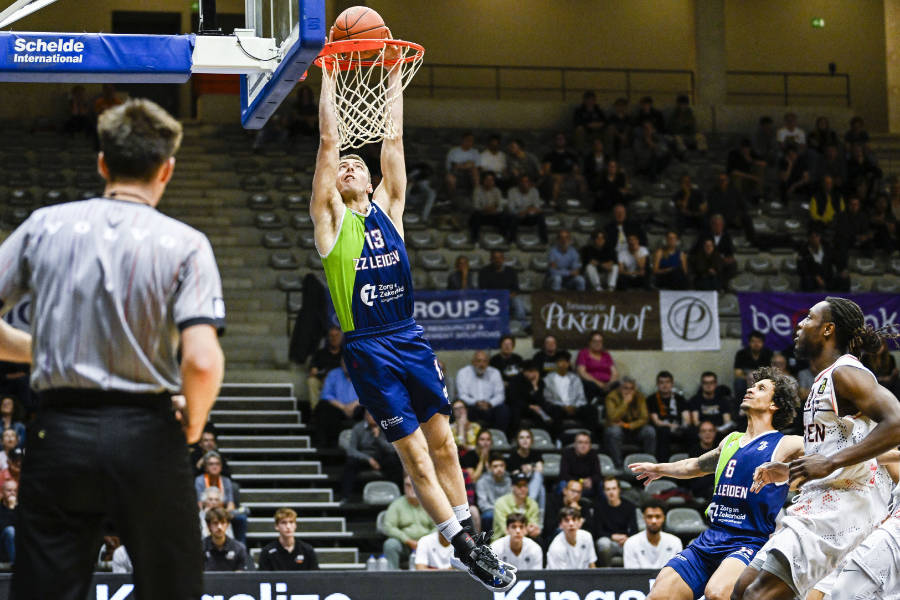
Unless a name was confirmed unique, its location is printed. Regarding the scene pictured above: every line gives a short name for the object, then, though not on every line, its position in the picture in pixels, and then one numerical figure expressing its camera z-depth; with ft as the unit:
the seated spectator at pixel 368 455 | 45.19
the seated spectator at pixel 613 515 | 41.39
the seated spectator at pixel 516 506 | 40.98
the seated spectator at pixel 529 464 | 42.68
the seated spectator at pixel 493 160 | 65.16
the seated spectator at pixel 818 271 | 58.34
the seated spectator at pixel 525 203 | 62.23
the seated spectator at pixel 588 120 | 69.10
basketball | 24.17
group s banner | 53.11
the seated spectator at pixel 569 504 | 40.63
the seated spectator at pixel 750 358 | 52.60
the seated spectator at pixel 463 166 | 63.46
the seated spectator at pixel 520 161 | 65.72
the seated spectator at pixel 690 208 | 62.85
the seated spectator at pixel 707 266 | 57.16
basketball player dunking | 21.97
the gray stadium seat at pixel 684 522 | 42.73
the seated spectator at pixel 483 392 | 48.70
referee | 12.08
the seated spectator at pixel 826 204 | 65.26
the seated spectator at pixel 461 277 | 55.16
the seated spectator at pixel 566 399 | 49.55
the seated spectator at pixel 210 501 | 38.73
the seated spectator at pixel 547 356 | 51.47
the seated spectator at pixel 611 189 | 64.23
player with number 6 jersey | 24.43
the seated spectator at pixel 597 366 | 51.83
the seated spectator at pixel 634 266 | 56.39
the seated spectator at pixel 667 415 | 48.73
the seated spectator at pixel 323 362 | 50.31
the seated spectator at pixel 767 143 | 71.56
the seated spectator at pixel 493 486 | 42.42
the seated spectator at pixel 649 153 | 68.28
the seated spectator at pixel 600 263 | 56.54
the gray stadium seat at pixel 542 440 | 47.34
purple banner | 55.62
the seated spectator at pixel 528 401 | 49.34
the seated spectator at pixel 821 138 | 69.62
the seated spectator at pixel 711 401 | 48.98
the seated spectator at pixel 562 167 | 66.13
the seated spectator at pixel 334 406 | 48.34
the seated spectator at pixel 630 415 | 48.62
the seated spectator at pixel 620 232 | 58.75
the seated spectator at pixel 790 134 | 70.38
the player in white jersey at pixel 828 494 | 20.23
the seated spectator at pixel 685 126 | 71.31
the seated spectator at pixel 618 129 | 68.64
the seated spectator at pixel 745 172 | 67.92
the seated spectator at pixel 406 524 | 40.45
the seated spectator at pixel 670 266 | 56.54
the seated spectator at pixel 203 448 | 42.65
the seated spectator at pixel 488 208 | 61.05
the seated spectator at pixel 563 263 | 56.38
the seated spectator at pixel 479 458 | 43.47
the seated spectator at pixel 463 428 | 45.32
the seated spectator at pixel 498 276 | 55.47
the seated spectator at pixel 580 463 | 43.86
